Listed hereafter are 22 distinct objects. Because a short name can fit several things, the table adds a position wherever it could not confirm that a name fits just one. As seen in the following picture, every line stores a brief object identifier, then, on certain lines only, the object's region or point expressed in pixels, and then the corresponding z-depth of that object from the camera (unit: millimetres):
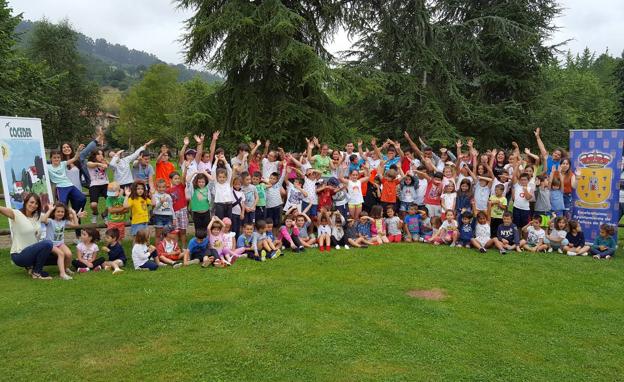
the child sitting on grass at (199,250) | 8117
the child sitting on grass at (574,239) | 9242
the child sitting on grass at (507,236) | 9312
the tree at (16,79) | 21562
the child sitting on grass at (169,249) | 8127
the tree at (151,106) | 50844
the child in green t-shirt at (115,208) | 8619
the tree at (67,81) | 42156
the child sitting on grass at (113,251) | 7793
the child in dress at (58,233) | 7273
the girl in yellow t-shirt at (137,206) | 8492
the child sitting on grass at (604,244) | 8969
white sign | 8023
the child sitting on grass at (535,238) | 9352
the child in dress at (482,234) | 9406
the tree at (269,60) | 13391
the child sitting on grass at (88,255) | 7703
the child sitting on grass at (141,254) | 7770
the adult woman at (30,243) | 7039
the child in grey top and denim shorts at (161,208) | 8570
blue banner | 9664
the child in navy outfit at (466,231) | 9555
